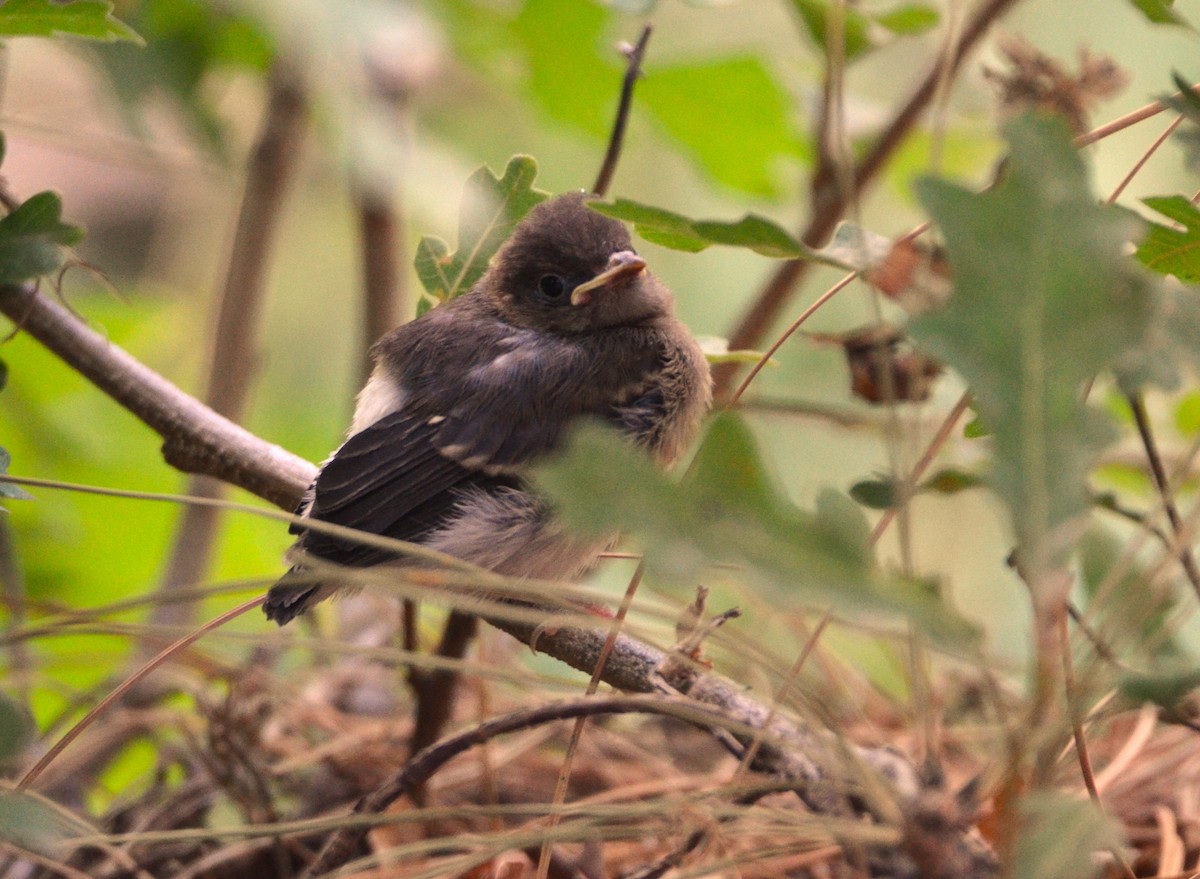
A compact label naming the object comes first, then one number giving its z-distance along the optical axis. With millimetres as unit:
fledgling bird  3626
